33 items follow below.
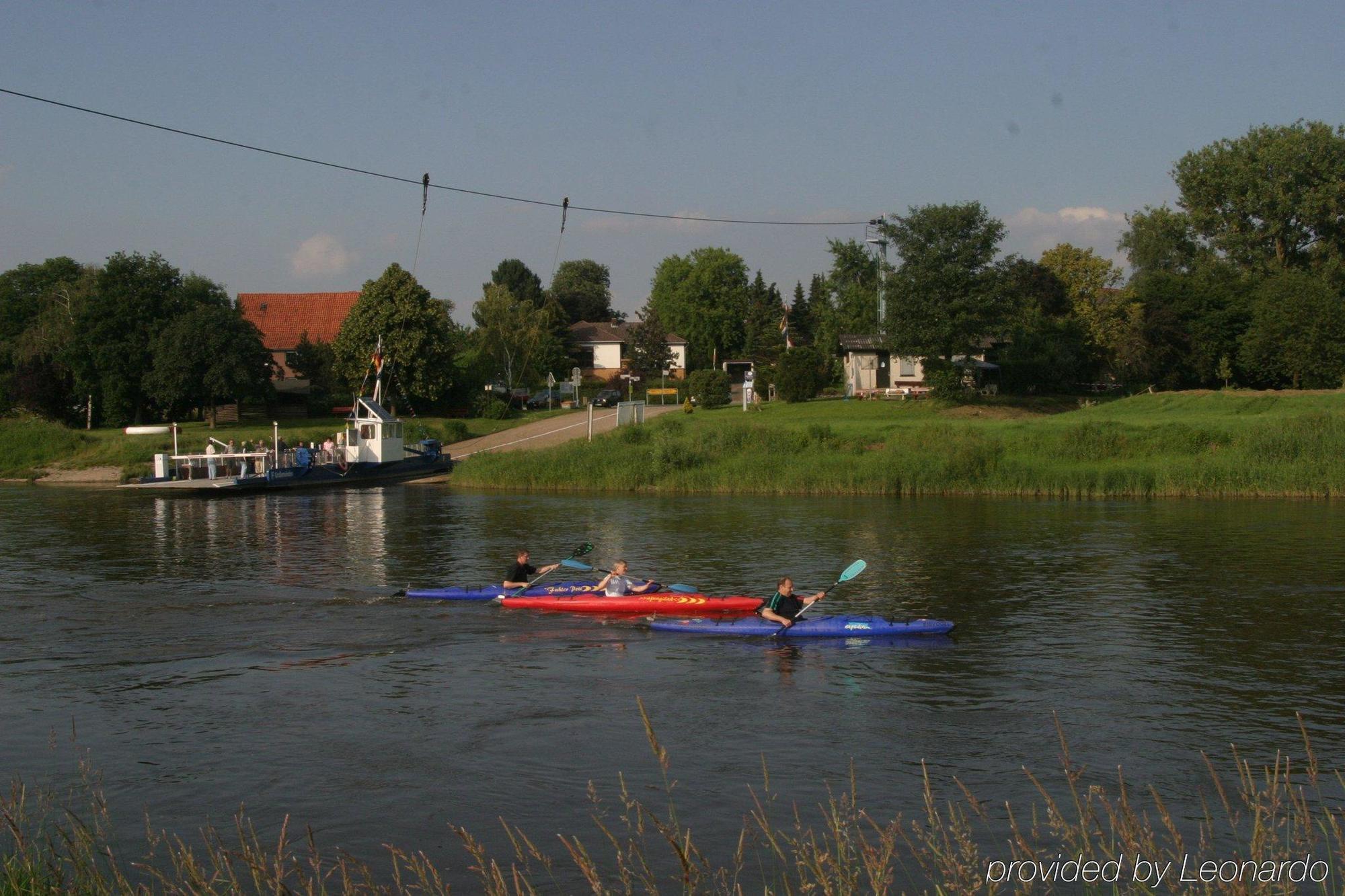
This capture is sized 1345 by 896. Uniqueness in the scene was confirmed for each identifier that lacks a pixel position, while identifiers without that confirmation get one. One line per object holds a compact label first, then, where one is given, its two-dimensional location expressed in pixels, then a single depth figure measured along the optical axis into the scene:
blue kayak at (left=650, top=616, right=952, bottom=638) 20.09
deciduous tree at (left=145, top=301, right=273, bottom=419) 65.38
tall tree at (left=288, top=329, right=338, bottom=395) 78.88
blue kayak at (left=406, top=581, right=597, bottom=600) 23.36
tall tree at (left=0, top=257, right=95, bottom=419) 68.56
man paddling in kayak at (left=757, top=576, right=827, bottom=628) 20.39
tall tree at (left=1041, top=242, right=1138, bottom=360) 81.12
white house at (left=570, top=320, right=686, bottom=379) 111.38
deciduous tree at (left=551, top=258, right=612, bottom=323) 140.12
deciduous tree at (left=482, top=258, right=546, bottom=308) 132.38
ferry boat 49.75
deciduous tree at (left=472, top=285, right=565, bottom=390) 85.81
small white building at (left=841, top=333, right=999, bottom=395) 80.06
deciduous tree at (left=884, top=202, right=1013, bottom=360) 67.12
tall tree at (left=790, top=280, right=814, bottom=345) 128.38
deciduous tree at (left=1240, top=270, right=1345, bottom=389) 71.75
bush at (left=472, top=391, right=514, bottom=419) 73.06
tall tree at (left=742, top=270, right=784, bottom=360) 100.75
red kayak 21.97
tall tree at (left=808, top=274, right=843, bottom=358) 94.83
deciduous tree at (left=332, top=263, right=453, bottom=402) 70.25
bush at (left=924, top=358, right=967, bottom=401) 67.56
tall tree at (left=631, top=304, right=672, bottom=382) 102.94
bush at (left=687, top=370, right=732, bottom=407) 73.38
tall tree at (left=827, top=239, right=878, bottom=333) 100.81
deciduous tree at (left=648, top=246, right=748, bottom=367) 122.00
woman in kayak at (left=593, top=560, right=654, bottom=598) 22.70
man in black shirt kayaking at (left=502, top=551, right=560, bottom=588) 23.81
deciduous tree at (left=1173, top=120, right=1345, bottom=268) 86.81
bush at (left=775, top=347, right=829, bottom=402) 73.62
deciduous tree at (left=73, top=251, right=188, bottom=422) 67.12
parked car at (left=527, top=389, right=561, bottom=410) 87.16
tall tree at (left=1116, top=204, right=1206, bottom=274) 93.81
